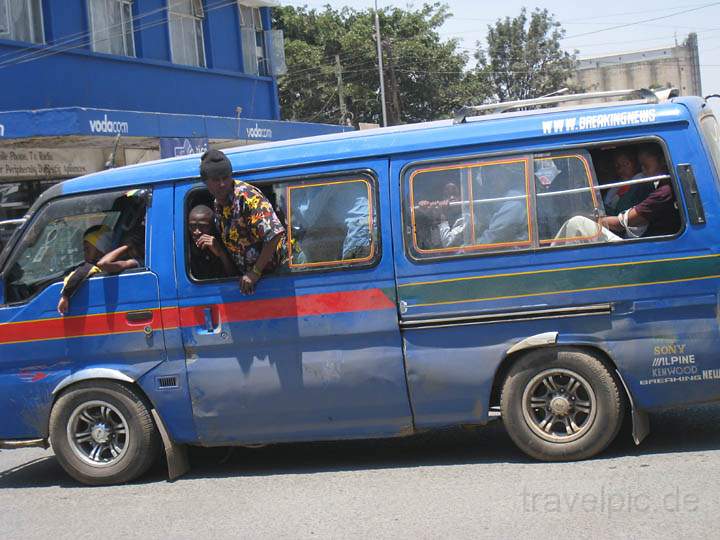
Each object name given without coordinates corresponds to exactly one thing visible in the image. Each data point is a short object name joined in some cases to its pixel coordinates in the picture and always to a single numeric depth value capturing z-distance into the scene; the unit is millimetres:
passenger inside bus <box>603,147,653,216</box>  5848
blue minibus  5742
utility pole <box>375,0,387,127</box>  36406
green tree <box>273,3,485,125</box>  39331
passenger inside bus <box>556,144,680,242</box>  5762
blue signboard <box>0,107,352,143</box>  15195
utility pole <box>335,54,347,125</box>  37247
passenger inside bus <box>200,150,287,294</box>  6004
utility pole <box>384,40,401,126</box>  39125
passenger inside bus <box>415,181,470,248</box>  5957
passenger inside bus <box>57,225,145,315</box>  6371
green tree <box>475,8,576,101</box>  47781
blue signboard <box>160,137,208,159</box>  17547
